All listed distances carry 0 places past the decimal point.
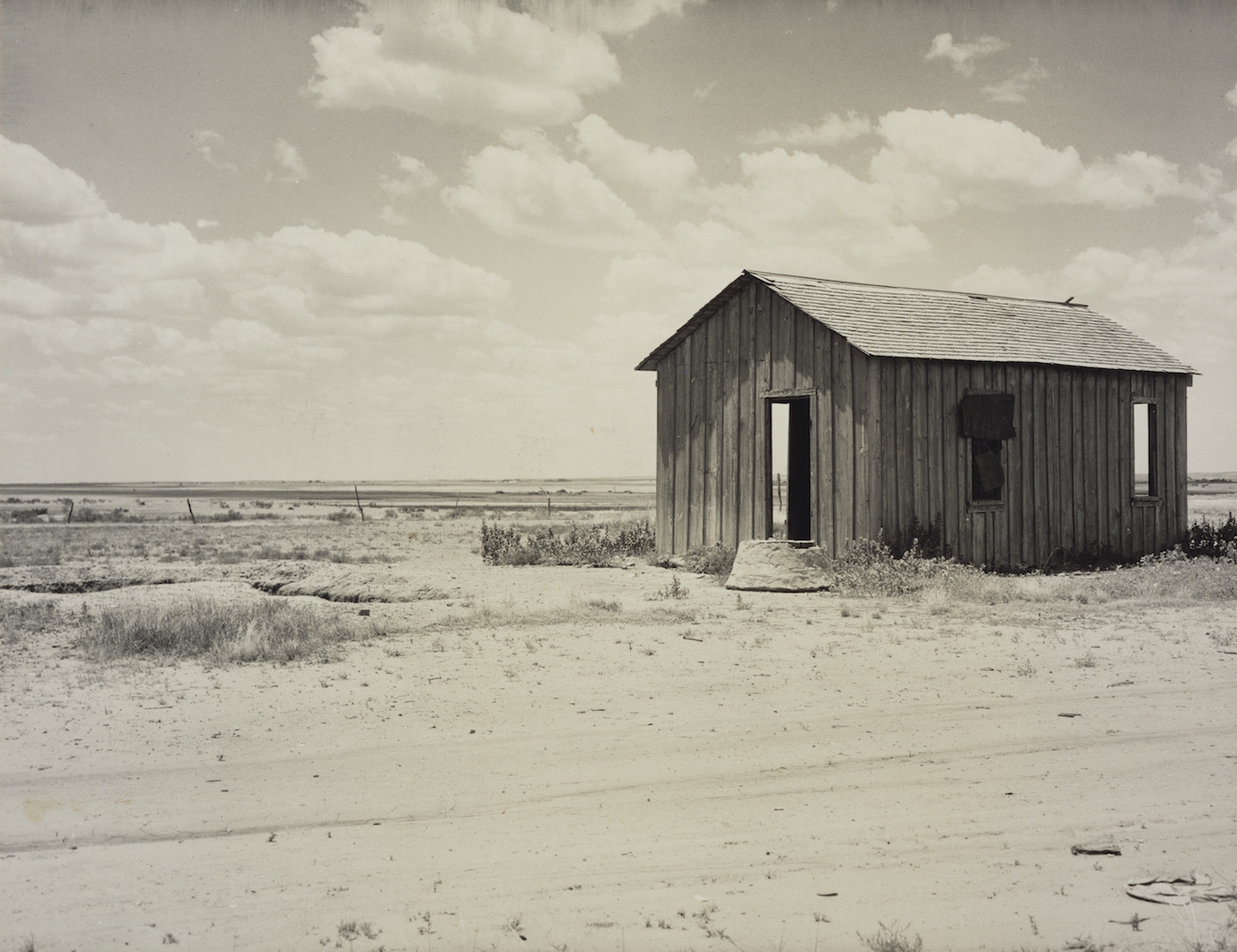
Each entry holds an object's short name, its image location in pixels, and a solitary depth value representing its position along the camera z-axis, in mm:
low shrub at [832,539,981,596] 14312
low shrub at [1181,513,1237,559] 18825
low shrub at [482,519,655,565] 19391
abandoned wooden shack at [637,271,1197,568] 15789
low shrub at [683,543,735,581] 17078
